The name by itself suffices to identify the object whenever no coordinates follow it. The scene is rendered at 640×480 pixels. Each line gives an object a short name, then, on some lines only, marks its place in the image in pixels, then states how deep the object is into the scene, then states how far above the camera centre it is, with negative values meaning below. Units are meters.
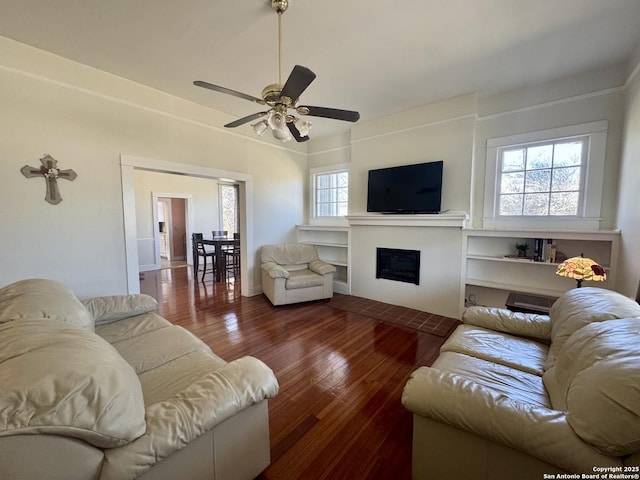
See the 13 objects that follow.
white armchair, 4.02 -0.87
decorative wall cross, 2.62 +0.46
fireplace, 3.98 -0.68
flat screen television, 3.71 +0.50
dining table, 5.80 -0.75
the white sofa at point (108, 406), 0.72 -0.67
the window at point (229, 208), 8.46 +0.41
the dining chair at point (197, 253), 6.16 -0.76
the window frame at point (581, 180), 2.90 +0.53
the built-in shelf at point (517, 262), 2.82 -0.48
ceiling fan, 1.77 +0.87
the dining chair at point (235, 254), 6.04 -0.78
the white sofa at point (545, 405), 0.86 -0.75
